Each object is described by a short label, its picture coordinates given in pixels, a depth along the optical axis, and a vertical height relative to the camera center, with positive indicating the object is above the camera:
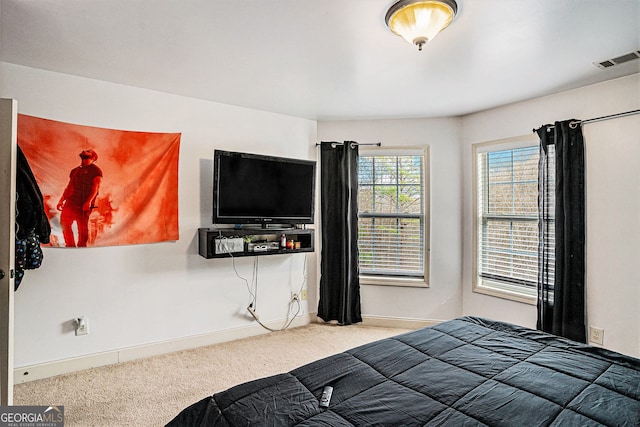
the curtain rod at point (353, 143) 3.96 +0.83
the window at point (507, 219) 3.39 -0.03
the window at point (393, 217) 4.01 -0.01
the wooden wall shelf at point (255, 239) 3.18 -0.23
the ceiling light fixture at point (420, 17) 1.75 +1.02
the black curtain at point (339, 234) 3.94 -0.20
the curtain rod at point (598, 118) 2.71 +0.79
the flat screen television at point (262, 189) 3.20 +0.27
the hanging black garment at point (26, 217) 2.04 +0.00
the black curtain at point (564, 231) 2.97 -0.13
